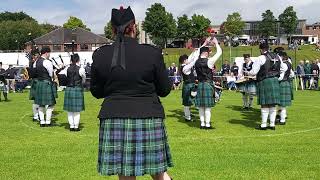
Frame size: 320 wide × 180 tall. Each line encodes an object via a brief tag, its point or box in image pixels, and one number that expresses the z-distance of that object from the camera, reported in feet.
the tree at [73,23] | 299.19
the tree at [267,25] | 253.85
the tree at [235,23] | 264.93
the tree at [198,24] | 240.73
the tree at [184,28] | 240.73
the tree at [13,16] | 337.31
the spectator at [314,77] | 74.59
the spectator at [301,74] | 75.40
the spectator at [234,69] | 78.84
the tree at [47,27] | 298.35
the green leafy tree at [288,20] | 250.98
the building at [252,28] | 374.84
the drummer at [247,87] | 41.48
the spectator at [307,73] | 75.93
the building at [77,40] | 239.32
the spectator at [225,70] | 81.92
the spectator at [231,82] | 76.79
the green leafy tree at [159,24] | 227.20
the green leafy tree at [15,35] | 273.13
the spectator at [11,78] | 78.95
